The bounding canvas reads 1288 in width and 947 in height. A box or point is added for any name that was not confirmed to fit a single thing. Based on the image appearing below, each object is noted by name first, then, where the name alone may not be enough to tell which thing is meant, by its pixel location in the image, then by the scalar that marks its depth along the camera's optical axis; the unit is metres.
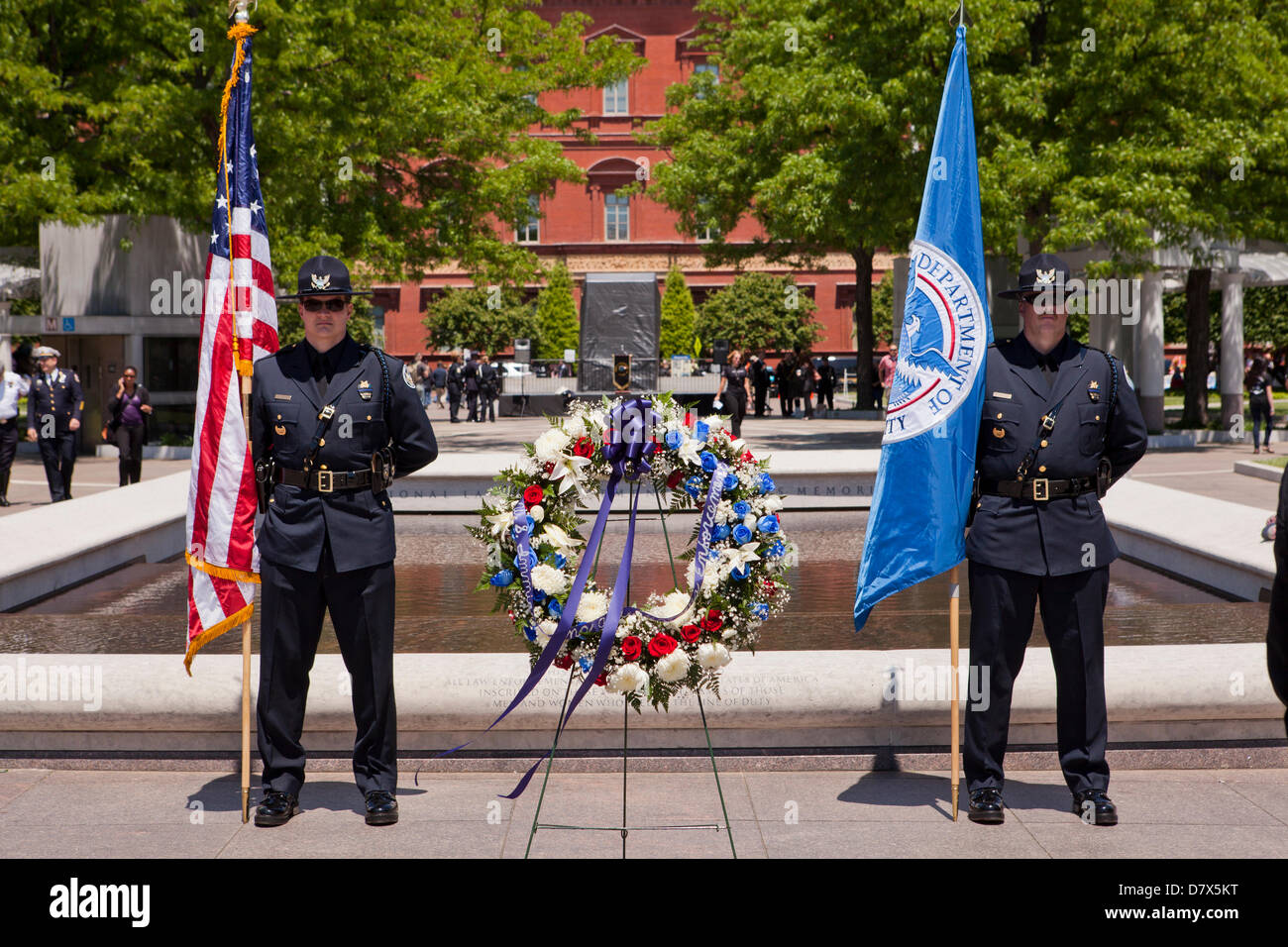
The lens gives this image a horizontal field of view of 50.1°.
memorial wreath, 5.47
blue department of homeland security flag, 5.99
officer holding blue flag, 5.82
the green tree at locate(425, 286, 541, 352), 67.50
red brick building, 73.38
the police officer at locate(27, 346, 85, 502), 17.53
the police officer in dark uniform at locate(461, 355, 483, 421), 38.19
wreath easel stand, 5.23
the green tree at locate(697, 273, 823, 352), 67.00
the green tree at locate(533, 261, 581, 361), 68.00
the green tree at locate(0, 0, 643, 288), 24.03
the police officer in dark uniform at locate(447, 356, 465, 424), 37.69
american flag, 6.13
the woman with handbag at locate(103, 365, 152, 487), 18.56
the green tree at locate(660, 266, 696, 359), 68.94
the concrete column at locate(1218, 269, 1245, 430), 29.52
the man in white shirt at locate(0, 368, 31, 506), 17.59
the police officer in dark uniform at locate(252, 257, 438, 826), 5.81
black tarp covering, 36.97
